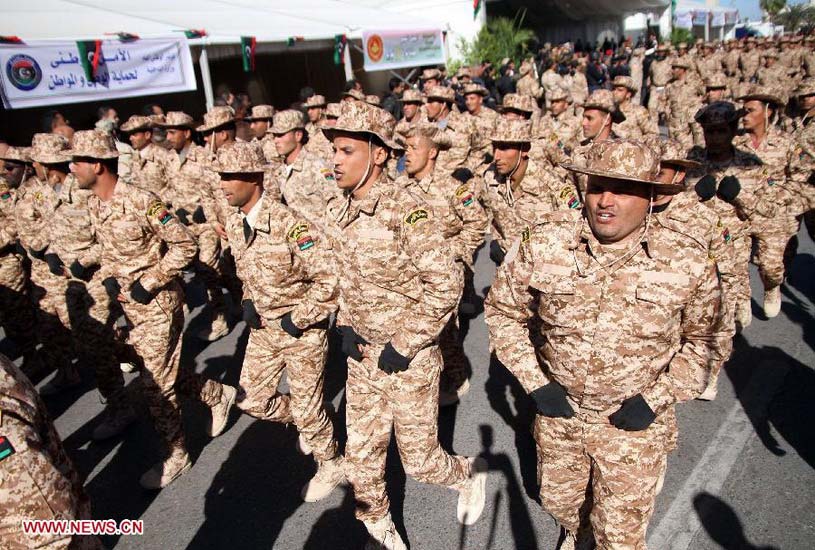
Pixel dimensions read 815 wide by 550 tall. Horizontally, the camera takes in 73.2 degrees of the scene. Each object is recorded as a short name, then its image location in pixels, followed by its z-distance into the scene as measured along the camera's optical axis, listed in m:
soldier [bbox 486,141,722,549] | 2.48
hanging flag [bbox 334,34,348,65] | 14.54
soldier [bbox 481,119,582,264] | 5.18
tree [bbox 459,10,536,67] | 21.20
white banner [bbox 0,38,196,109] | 8.83
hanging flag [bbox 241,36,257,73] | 12.05
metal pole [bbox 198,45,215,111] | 11.25
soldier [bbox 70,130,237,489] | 4.24
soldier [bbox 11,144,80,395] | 5.43
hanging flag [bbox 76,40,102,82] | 9.49
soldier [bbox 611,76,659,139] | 8.64
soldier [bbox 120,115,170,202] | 7.62
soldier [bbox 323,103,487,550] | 3.02
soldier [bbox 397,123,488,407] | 5.34
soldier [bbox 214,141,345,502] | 3.70
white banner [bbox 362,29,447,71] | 15.28
